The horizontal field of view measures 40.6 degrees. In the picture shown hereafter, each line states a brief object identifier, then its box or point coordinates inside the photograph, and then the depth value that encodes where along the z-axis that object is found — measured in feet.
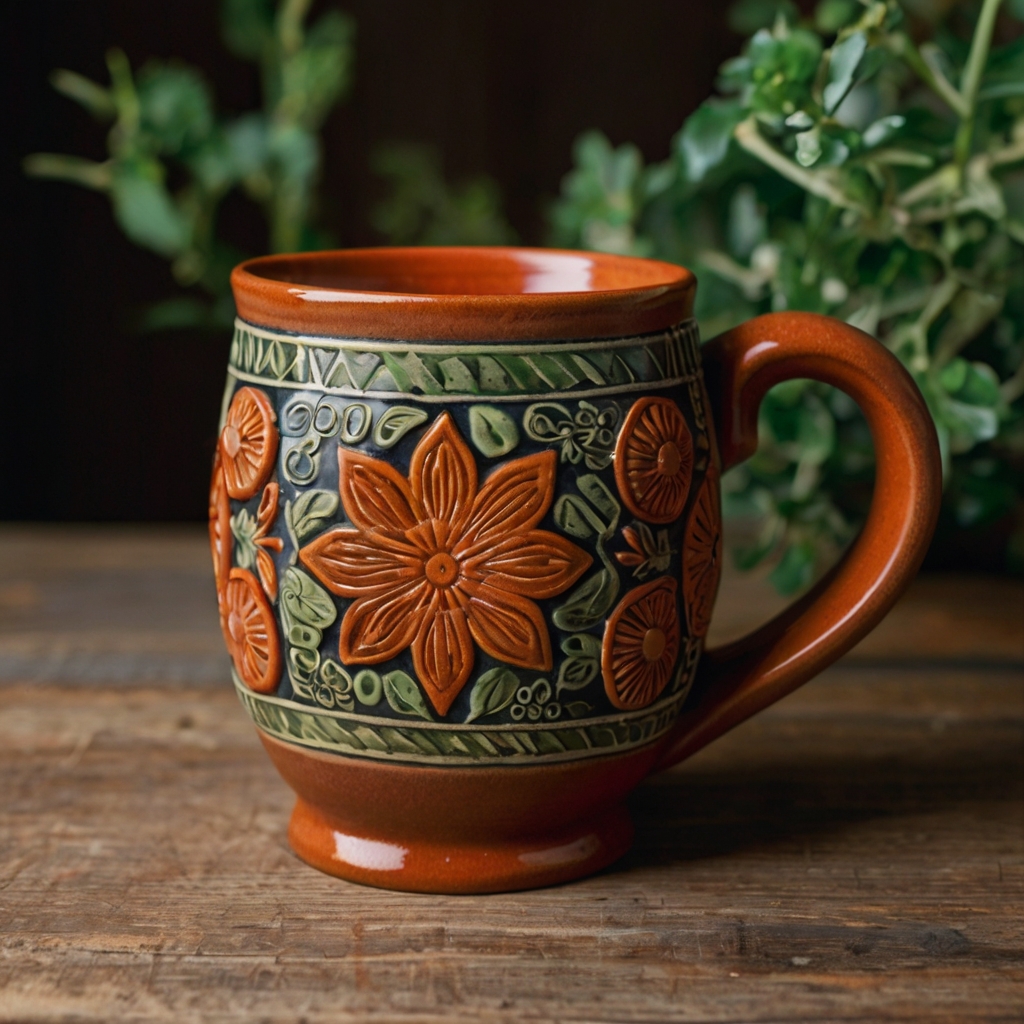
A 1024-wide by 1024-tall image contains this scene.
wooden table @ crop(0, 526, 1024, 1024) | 1.86
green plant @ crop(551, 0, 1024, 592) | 2.62
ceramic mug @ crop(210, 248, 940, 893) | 1.93
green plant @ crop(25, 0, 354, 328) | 3.95
